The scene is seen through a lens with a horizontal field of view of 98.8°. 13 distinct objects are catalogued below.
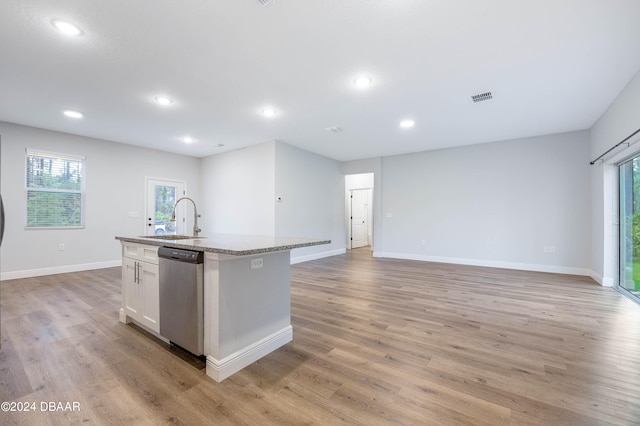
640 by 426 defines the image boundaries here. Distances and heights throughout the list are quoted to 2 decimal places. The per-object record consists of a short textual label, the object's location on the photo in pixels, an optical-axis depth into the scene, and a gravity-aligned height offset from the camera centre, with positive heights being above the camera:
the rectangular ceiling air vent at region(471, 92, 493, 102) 3.52 +1.54
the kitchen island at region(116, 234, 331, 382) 1.84 -0.62
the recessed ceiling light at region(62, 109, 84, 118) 4.17 +1.56
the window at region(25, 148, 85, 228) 4.94 +0.45
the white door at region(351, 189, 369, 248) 9.49 -0.11
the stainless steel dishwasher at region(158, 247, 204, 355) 1.93 -0.62
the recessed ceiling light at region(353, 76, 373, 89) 3.11 +1.54
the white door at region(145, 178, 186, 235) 6.46 +0.19
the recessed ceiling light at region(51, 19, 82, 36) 2.22 +1.55
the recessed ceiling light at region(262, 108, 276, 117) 4.09 +1.56
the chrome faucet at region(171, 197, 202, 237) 2.80 -0.16
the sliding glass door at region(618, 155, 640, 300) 3.64 -0.18
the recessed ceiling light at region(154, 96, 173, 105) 3.66 +1.56
